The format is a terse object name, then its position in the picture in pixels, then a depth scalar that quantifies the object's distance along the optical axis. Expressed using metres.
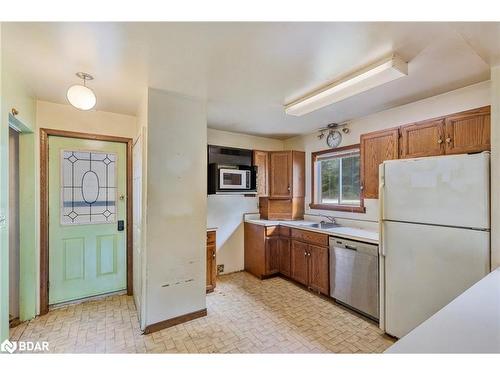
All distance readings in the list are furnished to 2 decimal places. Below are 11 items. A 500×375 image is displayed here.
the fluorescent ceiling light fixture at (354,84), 1.68
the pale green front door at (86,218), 2.69
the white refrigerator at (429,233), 1.66
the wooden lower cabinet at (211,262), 3.14
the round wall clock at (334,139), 3.45
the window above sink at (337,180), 3.30
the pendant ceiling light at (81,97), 1.79
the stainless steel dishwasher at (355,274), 2.38
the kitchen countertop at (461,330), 0.82
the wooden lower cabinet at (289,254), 2.98
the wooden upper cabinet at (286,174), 3.85
